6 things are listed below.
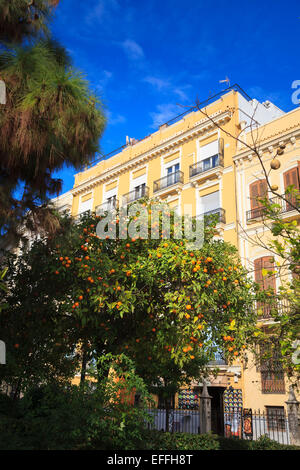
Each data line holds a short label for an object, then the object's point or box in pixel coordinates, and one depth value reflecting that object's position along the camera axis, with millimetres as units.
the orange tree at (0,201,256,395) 7422
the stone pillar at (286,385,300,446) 11250
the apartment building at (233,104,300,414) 15797
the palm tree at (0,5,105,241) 4852
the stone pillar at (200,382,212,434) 10364
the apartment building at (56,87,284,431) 17609
